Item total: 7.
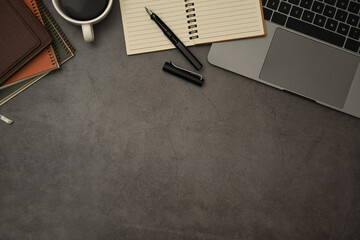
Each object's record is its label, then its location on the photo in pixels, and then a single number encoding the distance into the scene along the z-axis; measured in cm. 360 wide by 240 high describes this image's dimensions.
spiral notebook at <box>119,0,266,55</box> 67
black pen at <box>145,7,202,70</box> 66
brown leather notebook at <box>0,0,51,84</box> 65
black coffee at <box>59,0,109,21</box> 63
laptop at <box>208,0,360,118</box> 66
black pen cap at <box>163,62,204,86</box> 68
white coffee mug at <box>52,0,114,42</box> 62
